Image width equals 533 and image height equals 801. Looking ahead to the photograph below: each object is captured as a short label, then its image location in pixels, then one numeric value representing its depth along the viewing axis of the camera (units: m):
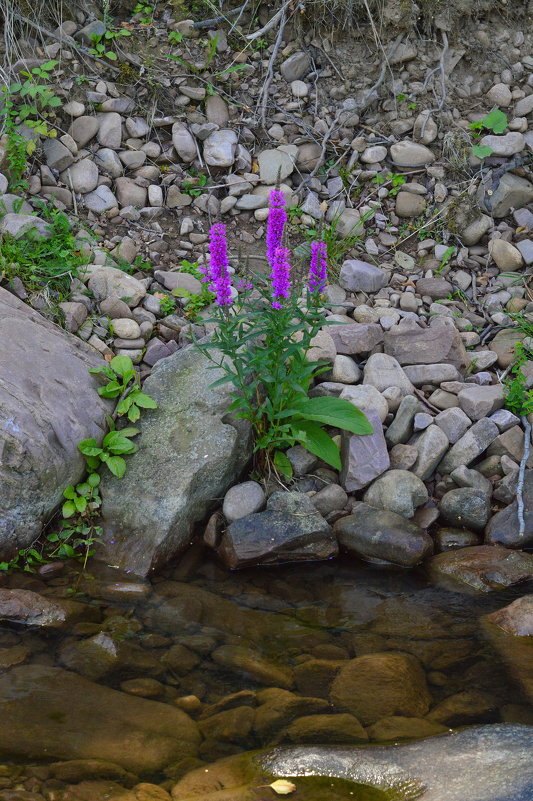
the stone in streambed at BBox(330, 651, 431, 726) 3.20
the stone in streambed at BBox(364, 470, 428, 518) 4.41
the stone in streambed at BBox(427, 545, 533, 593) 4.07
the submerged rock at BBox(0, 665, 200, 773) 2.94
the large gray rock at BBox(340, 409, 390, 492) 4.48
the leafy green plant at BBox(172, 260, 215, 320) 5.30
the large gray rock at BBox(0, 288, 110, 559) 4.03
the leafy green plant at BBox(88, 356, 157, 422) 4.53
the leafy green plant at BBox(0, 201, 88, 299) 5.07
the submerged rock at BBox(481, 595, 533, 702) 3.45
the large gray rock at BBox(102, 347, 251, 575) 4.18
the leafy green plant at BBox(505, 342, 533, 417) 4.73
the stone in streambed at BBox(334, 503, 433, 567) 4.21
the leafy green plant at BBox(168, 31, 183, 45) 6.53
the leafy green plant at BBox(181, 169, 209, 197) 6.22
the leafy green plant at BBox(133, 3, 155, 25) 6.61
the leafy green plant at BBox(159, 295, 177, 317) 5.28
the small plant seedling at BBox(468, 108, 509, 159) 6.39
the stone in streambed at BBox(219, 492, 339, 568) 4.18
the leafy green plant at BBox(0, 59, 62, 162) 5.73
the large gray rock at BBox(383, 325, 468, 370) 5.14
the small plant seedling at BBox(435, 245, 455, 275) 5.98
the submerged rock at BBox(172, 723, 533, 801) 2.66
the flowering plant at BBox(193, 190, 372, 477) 3.85
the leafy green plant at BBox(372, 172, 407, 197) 6.37
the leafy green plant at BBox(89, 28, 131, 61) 6.40
